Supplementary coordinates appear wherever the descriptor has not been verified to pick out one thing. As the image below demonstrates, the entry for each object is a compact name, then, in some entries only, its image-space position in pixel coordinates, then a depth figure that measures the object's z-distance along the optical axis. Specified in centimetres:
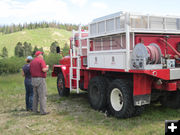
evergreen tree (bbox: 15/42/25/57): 5525
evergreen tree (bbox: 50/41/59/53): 5897
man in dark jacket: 749
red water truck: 550
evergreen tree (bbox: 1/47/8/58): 6053
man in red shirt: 680
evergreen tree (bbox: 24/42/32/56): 5398
